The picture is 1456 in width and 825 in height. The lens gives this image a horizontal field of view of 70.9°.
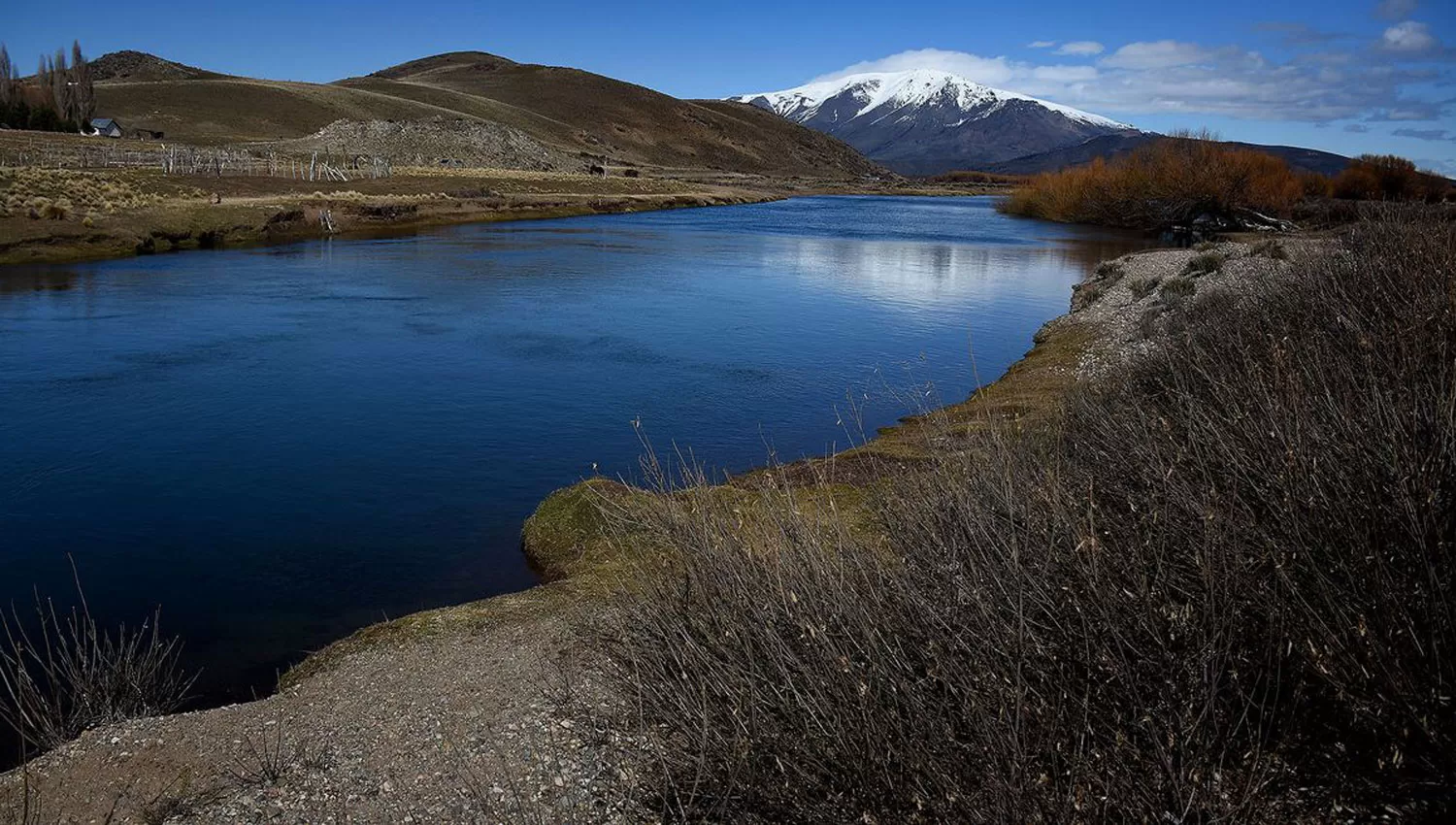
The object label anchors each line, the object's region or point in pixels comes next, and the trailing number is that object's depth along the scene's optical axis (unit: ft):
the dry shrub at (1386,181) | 181.10
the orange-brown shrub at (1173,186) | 175.32
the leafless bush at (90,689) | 23.11
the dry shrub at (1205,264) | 87.36
